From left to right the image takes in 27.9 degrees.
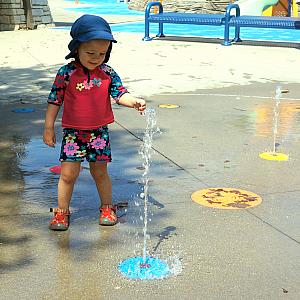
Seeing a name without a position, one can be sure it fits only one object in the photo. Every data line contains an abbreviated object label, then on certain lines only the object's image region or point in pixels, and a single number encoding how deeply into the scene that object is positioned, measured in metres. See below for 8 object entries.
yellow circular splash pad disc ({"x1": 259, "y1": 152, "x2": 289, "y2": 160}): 5.71
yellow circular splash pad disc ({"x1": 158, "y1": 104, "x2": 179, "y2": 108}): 8.22
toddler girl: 3.69
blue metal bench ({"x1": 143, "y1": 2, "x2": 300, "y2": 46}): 15.61
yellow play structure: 23.69
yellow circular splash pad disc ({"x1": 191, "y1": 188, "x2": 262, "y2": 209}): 4.46
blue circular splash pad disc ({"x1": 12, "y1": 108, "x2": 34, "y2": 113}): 7.71
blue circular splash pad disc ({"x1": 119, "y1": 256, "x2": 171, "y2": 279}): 3.35
